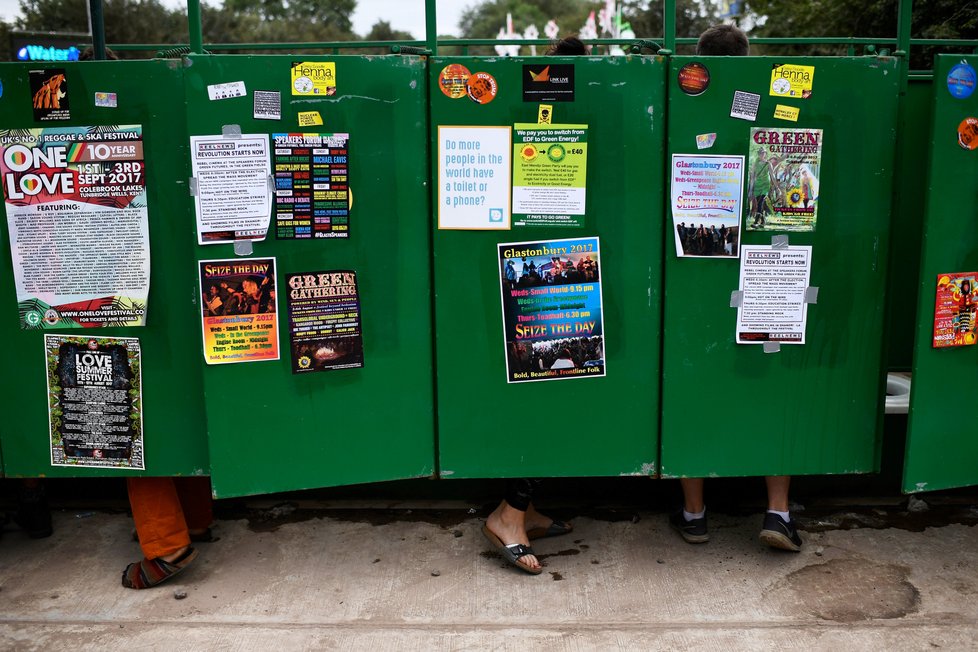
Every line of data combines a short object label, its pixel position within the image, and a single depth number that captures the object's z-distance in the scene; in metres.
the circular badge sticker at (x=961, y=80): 3.09
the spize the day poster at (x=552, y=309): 3.29
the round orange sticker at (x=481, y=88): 3.18
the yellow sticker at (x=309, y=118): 3.14
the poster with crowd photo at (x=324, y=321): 3.25
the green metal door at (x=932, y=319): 3.13
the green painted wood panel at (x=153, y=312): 3.19
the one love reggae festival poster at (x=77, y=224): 3.21
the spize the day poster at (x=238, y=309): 3.18
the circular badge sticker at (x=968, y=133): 3.14
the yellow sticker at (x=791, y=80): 3.17
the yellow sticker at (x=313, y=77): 3.11
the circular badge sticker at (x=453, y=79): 3.17
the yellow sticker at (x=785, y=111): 3.20
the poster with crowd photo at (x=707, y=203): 3.23
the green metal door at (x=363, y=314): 3.13
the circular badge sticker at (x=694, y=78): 3.18
